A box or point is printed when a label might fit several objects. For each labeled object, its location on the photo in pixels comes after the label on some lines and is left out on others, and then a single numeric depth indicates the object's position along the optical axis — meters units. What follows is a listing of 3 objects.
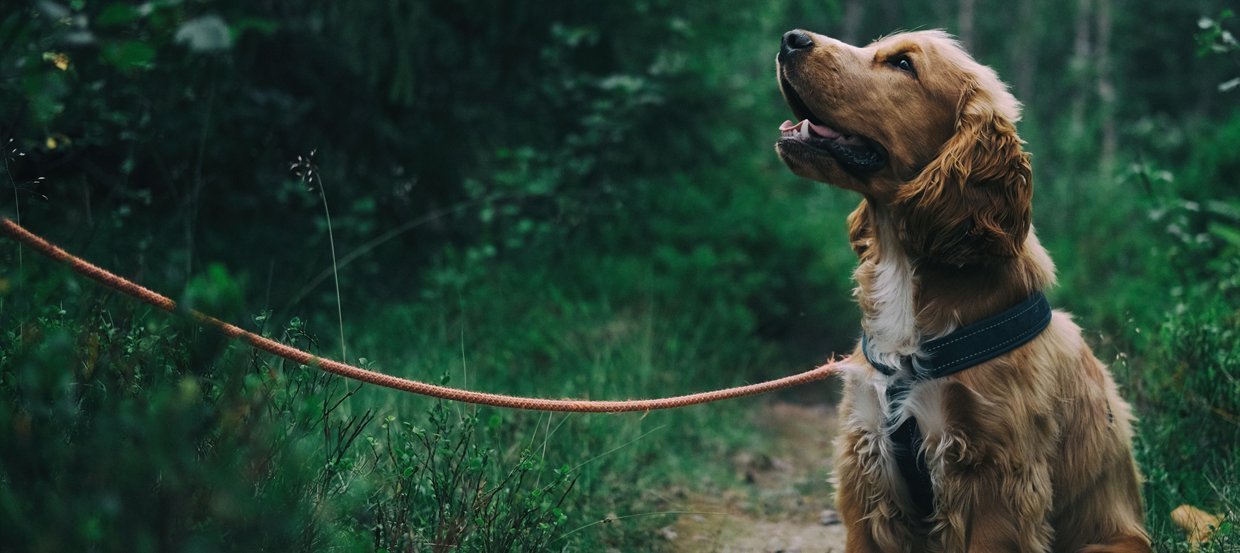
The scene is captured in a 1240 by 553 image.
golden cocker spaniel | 2.72
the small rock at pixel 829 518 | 4.31
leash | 2.41
